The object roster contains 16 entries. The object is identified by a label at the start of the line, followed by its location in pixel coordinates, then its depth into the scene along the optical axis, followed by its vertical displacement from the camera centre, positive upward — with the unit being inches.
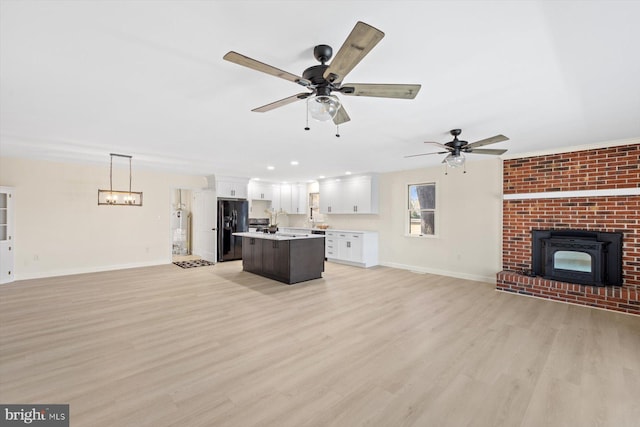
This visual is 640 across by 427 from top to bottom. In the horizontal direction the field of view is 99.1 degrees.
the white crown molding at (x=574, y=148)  163.9 +43.0
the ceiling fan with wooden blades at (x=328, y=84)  62.1 +34.3
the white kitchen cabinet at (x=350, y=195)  290.2 +19.0
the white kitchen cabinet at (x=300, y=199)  374.0 +17.2
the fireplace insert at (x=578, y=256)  165.8 -27.7
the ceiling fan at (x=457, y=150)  144.5 +34.5
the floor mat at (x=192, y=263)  285.4 -57.2
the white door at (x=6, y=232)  207.9 -17.6
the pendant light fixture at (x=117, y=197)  241.9 +13.0
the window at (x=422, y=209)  255.1 +3.2
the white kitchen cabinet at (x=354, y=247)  279.0 -37.8
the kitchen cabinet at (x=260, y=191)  353.7 +27.3
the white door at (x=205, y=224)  307.7 -15.9
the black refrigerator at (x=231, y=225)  308.5 -16.4
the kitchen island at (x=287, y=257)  210.8 -37.2
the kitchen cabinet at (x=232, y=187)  309.6 +28.2
